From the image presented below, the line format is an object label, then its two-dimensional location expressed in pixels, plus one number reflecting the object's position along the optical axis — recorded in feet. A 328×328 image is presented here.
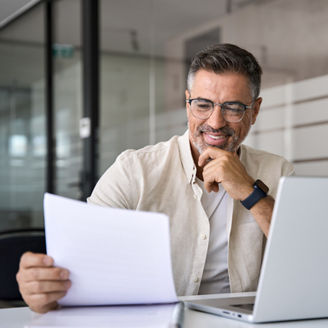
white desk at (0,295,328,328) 3.75
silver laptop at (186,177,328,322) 3.51
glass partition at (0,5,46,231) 18.56
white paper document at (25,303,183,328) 3.60
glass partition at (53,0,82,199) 16.58
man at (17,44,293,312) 5.83
